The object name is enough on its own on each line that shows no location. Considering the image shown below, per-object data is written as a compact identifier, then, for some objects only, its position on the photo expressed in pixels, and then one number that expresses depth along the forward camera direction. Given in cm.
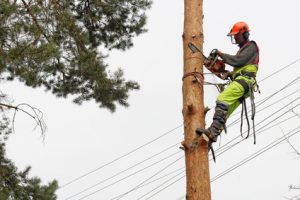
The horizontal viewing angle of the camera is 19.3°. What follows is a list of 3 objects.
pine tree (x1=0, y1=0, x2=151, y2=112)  1342
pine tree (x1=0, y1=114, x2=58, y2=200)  1747
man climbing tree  814
